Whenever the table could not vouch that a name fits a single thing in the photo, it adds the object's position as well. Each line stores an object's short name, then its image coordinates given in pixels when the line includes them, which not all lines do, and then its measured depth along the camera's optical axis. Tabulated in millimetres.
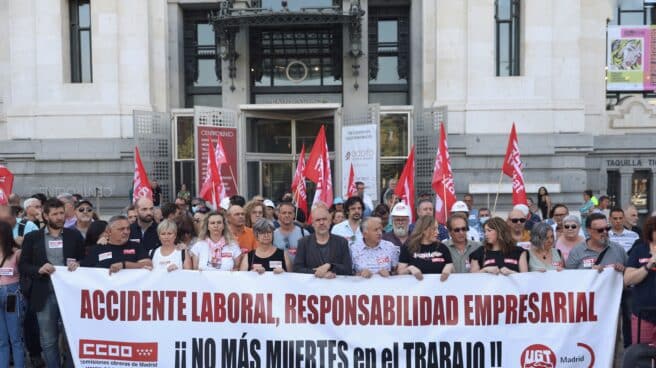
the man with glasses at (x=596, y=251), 6084
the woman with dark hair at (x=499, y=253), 5871
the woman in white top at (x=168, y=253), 6164
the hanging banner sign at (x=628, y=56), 18250
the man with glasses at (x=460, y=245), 6086
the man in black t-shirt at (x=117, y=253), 6078
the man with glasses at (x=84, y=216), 7199
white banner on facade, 16078
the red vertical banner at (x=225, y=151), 16266
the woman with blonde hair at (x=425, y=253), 5848
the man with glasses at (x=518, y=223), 7156
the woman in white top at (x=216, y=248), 6188
